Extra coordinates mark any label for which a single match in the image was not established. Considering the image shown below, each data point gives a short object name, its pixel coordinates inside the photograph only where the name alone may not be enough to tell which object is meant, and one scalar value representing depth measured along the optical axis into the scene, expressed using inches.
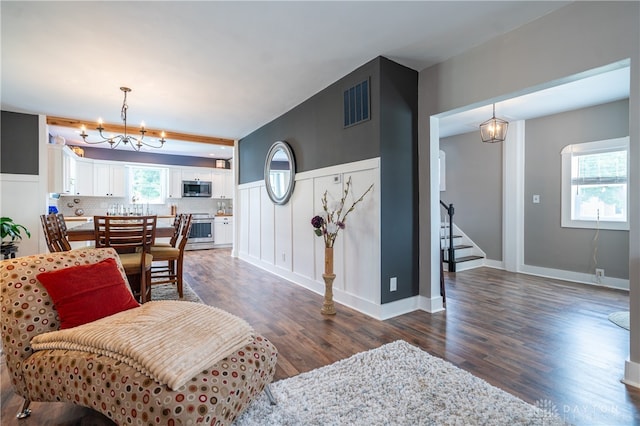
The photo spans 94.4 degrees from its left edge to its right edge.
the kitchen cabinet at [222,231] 310.8
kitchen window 296.0
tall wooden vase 119.0
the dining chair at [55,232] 101.3
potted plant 143.6
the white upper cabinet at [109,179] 271.7
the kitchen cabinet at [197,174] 311.9
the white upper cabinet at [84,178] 256.5
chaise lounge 45.7
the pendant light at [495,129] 164.2
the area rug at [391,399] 58.6
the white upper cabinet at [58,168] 188.4
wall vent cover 120.1
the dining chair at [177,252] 136.0
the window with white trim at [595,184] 157.5
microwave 309.6
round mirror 170.2
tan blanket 47.3
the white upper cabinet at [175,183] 304.5
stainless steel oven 298.7
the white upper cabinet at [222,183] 328.2
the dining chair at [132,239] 108.3
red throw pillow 61.5
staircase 198.1
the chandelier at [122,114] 141.1
